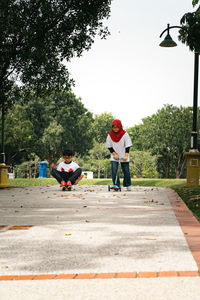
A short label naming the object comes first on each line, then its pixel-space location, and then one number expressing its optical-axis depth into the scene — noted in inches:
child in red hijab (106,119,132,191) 502.6
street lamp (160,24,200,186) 551.5
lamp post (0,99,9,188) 751.7
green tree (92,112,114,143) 3196.4
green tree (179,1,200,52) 548.7
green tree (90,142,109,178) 2541.8
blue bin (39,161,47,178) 1467.8
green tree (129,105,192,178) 2129.7
